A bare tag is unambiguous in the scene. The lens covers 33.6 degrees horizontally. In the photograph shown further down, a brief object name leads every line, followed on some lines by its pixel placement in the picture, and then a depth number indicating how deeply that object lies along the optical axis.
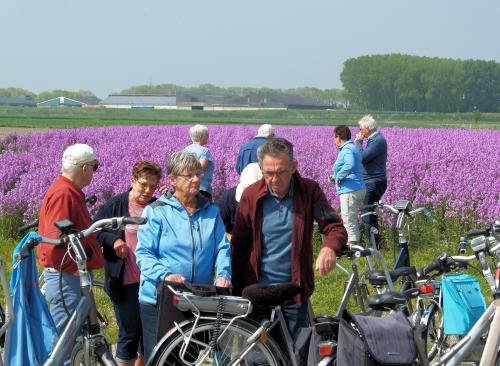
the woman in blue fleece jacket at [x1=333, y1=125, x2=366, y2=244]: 10.95
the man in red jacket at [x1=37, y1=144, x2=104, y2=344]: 5.28
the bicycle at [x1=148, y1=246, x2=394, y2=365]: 4.58
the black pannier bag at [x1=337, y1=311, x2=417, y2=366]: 4.00
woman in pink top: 5.76
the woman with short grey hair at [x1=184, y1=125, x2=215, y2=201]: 9.70
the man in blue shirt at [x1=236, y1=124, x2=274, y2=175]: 10.16
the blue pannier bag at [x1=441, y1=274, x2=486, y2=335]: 5.28
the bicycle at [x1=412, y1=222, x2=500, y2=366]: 4.91
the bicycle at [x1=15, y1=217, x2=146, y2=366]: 4.78
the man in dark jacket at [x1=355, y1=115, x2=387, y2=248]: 11.78
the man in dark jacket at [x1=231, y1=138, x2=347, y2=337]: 4.90
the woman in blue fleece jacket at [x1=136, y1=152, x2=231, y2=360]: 4.90
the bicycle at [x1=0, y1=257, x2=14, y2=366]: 4.49
